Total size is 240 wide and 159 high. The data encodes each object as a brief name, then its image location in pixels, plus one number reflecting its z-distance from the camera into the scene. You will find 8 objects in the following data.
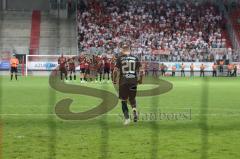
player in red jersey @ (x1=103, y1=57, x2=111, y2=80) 40.75
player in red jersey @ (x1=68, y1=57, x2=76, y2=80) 39.71
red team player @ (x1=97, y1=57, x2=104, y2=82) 40.70
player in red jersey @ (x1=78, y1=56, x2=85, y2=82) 38.34
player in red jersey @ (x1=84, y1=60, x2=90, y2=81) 38.20
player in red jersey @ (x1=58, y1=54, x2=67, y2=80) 38.09
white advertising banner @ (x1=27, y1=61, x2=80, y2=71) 47.25
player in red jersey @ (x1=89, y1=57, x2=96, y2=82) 39.04
